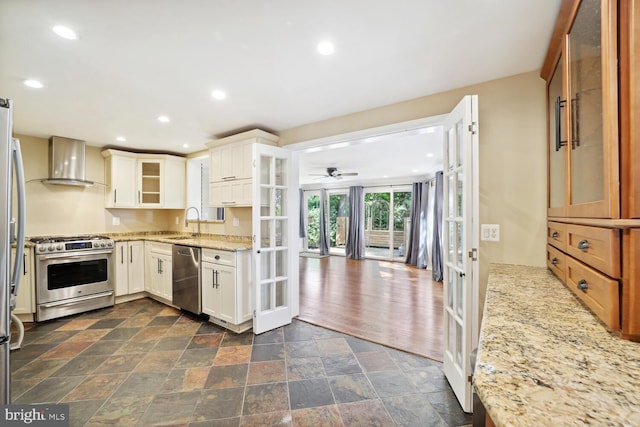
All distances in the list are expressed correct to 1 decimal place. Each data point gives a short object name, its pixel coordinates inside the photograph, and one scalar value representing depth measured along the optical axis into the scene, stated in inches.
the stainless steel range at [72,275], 121.1
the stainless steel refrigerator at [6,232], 47.8
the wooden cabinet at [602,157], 28.7
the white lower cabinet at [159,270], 141.1
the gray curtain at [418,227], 256.1
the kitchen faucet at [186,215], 174.3
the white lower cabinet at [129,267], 146.3
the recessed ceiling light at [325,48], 62.2
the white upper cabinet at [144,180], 157.2
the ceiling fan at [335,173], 213.8
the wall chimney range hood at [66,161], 138.4
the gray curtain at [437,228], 221.9
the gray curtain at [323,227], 332.5
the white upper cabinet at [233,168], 123.2
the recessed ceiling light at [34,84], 79.7
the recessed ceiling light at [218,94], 87.3
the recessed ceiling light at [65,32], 56.8
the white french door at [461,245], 65.8
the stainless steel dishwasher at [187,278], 124.9
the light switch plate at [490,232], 75.9
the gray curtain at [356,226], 306.0
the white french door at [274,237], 111.0
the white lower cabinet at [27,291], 118.3
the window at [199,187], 175.0
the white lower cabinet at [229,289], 111.6
